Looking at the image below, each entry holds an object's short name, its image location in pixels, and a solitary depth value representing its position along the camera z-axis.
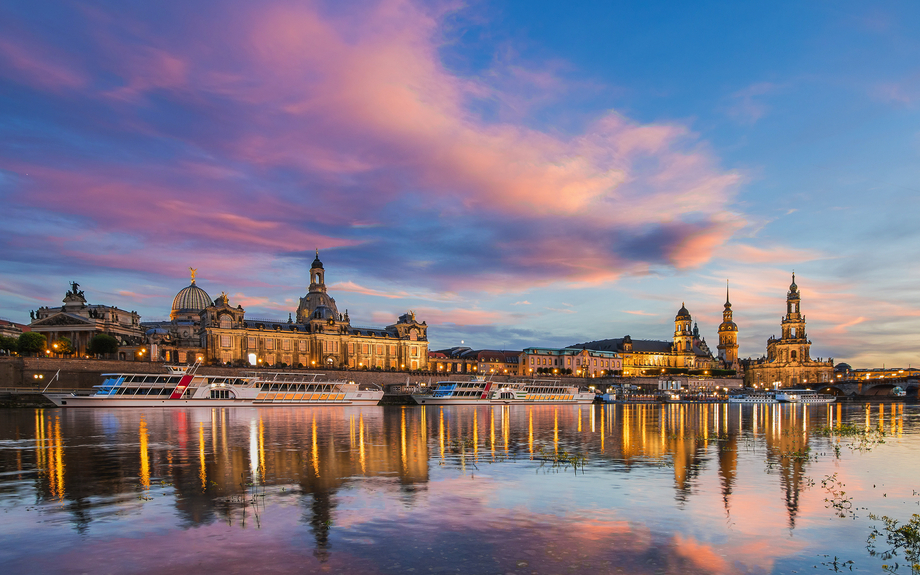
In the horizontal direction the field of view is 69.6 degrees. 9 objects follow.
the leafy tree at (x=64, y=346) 119.81
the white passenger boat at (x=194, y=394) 76.88
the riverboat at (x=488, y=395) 103.19
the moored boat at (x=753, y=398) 159.40
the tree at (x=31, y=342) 106.44
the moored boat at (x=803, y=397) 153.25
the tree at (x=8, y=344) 108.06
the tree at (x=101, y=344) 118.69
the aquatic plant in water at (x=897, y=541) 12.88
